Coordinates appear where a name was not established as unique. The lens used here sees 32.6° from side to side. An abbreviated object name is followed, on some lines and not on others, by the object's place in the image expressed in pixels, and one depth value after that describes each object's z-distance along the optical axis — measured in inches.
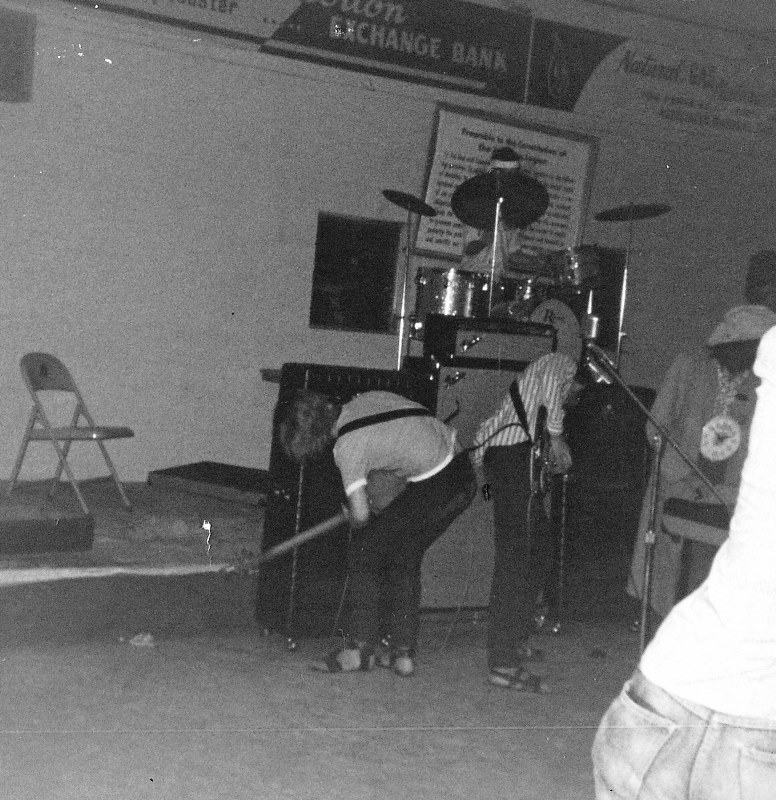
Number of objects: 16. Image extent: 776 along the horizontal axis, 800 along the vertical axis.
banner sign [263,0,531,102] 325.4
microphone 210.2
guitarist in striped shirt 227.5
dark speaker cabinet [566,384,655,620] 269.6
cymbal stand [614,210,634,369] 347.7
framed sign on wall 357.7
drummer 301.1
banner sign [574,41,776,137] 378.6
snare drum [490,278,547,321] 281.0
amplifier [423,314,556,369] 249.9
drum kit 290.0
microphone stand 205.6
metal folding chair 286.2
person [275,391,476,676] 212.1
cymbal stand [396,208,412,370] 353.1
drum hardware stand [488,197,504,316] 297.2
